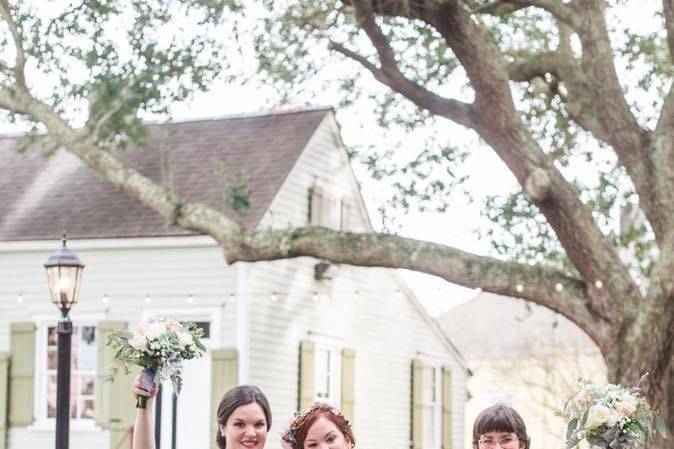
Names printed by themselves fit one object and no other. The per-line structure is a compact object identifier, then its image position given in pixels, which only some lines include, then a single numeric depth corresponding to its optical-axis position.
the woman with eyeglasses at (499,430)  7.72
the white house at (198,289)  25.46
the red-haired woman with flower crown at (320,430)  6.90
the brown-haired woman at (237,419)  7.27
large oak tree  18.81
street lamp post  15.55
